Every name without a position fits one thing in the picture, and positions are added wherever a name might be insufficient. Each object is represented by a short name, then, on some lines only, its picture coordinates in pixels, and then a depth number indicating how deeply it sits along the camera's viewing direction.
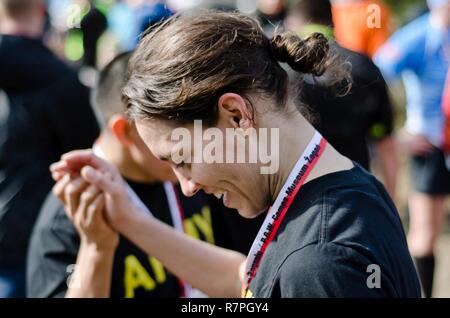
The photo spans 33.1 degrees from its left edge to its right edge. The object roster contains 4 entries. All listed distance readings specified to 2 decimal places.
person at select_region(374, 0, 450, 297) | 4.95
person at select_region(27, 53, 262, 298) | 2.33
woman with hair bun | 1.50
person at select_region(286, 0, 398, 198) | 3.73
